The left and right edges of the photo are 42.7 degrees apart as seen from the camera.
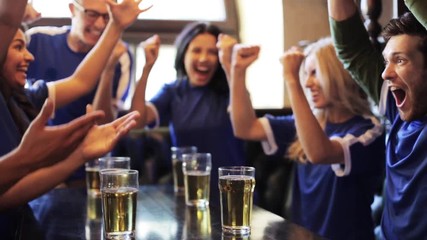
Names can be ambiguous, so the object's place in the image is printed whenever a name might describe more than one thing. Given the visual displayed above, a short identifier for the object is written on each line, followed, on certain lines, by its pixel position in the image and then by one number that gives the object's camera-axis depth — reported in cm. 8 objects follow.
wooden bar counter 99
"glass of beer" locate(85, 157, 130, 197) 143
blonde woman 147
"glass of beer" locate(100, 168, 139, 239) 96
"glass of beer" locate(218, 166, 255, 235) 99
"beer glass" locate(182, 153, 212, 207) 126
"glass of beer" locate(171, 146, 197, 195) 147
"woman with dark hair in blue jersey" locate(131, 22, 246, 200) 191
